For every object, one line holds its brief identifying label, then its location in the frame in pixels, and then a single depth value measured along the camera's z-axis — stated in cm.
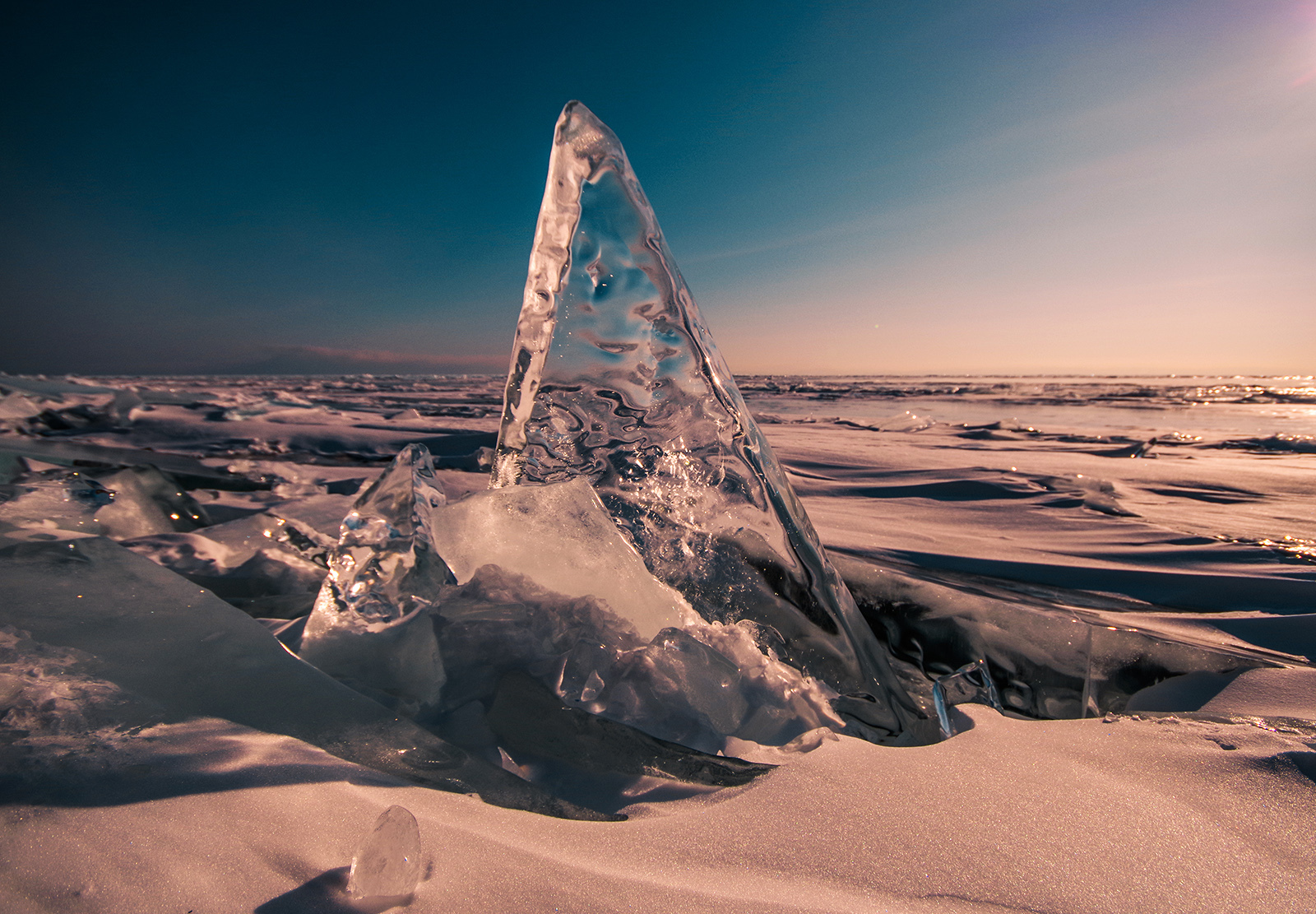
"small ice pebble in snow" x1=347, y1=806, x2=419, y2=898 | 44
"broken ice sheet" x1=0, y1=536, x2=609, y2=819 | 64
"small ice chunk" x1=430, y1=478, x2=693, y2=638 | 90
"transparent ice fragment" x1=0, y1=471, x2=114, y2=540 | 121
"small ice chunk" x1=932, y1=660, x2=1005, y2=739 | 94
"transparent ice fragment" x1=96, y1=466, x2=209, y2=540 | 146
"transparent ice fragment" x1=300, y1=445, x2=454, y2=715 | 80
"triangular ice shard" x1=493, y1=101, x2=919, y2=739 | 96
